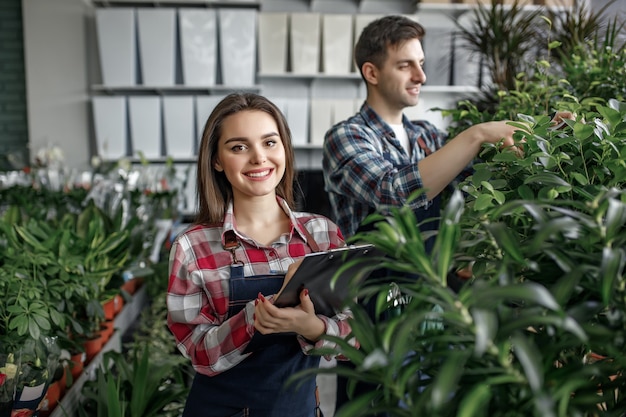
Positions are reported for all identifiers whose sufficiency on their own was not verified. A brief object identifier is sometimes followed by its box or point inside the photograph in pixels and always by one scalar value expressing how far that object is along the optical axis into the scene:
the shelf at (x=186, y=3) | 5.07
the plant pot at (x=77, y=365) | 2.01
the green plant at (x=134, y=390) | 1.78
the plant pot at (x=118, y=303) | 2.57
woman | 1.35
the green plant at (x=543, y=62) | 1.83
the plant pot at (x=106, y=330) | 2.31
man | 1.94
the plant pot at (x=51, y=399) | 1.72
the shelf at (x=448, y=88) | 5.09
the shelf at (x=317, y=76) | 5.11
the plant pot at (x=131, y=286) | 2.88
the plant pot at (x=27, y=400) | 1.48
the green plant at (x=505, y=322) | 0.63
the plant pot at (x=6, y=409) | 1.45
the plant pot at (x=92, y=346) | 2.20
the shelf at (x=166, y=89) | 5.16
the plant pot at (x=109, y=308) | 2.40
